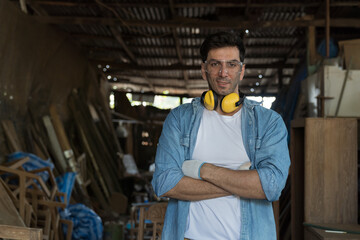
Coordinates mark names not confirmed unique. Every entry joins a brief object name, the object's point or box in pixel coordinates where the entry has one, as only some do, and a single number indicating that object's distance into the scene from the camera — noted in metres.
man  1.69
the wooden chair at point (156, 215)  3.12
